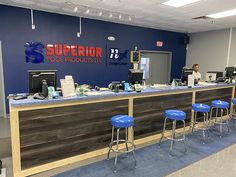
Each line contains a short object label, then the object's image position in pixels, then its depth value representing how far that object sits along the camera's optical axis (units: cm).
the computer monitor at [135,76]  360
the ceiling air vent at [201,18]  544
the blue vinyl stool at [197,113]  365
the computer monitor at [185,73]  447
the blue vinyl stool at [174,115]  314
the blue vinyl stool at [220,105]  407
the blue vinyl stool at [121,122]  264
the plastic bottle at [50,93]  258
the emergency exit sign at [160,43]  746
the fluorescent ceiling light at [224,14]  465
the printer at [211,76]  555
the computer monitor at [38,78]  267
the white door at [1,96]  469
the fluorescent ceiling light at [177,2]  399
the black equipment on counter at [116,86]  322
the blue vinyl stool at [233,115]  534
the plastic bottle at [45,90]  257
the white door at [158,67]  757
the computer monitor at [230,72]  553
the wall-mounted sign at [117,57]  639
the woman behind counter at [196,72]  510
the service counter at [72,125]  240
